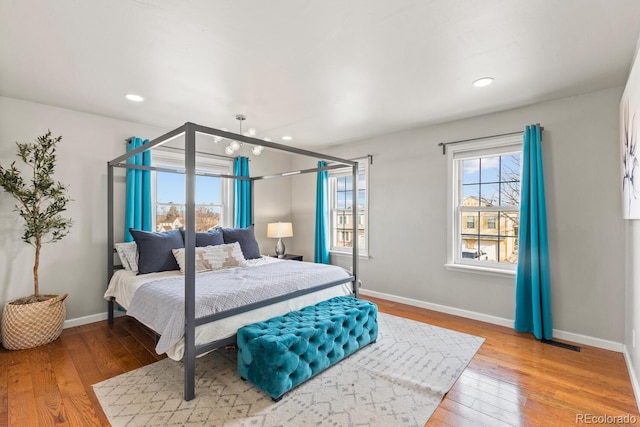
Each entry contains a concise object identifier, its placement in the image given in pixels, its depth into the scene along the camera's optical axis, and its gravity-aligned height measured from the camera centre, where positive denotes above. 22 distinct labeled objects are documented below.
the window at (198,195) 4.04 +0.29
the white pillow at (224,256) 3.32 -0.46
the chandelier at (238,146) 3.16 +0.74
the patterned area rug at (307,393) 1.87 -1.23
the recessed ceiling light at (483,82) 2.61 +1.16
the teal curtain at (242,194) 4.66 +0.32
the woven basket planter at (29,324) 2.74 -1.00
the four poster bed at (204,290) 2.06 -0.64
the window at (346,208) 4.69 +0.12
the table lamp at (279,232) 4.94 -0.27
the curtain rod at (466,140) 3.32 +0.89
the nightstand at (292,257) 5.02 -0.69
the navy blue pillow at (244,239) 3.93 -0.32
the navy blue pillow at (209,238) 3.61 -0.28
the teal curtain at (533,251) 3.03 -0.35
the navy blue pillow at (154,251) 3.16 -0.38
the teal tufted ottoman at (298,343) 2.02 -0.94
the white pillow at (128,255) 3.29 -0.43
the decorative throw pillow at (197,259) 3.22 -0.47
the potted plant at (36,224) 2.76 -0.09
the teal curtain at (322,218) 4.98 -0.05
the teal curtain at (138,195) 3.59 +0.23
